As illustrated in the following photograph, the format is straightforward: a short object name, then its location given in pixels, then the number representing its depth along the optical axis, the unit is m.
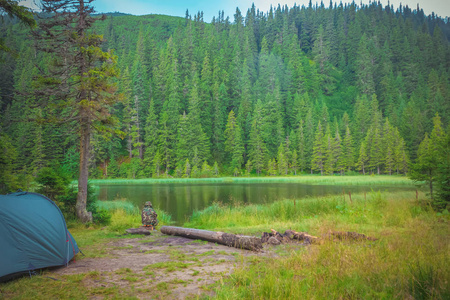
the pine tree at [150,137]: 64.06
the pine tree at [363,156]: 60.56
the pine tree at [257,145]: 64.75
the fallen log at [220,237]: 7.30
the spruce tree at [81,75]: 12.57
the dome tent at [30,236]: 5.23
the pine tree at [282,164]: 62.95
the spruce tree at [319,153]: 63.66
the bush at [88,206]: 12.83
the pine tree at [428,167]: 11.94
